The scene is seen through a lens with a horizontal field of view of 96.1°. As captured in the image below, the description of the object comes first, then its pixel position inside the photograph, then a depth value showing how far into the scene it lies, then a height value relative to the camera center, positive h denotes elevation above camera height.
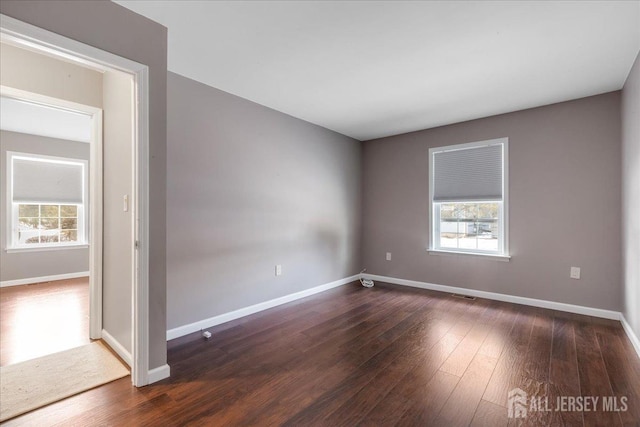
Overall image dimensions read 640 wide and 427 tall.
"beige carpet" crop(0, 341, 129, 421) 1.72 -1.12
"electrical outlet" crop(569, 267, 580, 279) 3.27 -0.66
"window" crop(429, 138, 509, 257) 3.77 +0.24
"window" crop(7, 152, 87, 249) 4.80 +0.25
